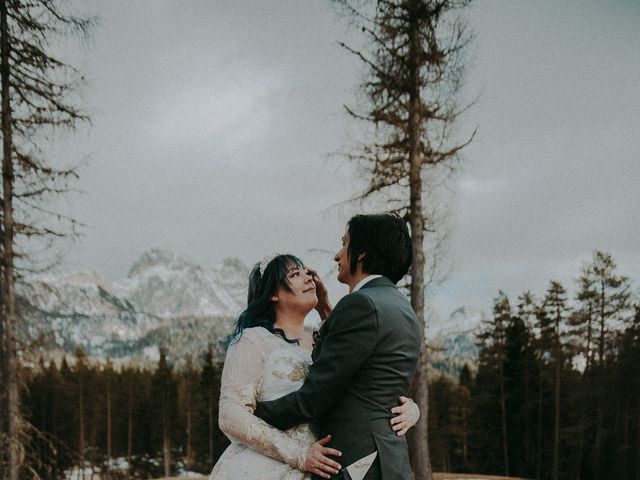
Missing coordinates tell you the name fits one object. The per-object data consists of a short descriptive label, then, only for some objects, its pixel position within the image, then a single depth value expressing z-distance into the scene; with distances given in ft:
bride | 8.49
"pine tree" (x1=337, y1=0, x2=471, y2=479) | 33.27
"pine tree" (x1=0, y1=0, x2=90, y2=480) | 31.50
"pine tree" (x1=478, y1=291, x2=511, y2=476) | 95.47
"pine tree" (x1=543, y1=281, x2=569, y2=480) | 81.97
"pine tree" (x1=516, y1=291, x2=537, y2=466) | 93.15
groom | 7.93
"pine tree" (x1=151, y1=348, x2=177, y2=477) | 144.56
